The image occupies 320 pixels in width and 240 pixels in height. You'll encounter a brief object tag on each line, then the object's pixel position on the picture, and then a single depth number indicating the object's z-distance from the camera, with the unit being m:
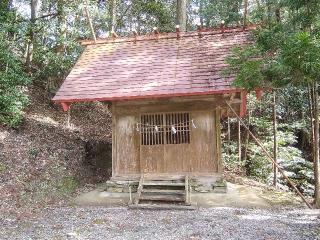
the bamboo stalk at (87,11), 13.28
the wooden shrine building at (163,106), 9.59
